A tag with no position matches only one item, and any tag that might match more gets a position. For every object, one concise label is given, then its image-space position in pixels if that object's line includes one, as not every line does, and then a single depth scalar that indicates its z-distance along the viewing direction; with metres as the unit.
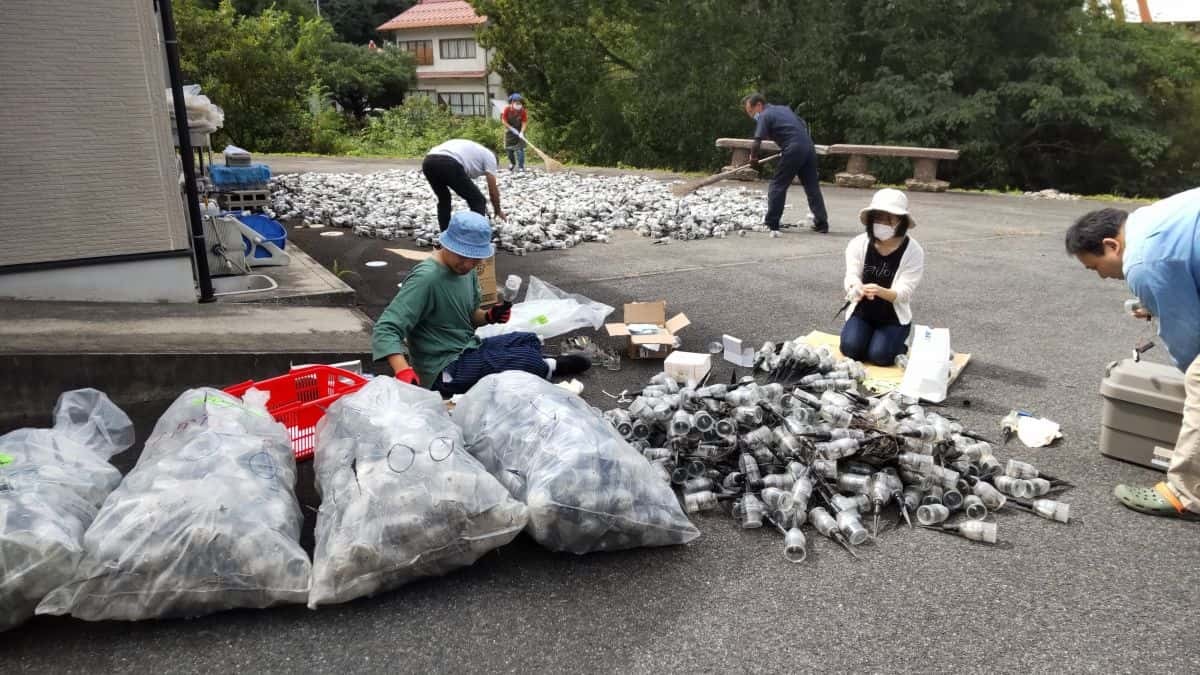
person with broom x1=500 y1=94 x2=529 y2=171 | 17.61
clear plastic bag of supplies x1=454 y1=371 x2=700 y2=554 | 3.16
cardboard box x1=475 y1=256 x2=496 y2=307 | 6.83
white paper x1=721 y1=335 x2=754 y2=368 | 5.68
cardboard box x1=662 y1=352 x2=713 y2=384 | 5.19
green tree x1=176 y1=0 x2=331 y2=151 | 24.02
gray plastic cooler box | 3.95
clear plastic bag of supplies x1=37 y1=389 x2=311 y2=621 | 2.70
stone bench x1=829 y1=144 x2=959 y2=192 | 15.33
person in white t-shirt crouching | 7.86
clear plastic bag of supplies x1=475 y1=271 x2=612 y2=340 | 6.20
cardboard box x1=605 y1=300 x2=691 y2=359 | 5.80
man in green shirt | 4.31
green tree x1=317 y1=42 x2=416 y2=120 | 35.88
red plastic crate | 4.05
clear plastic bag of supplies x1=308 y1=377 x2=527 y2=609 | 2.89
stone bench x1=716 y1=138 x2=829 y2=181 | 16.61
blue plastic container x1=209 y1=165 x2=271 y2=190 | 8.21
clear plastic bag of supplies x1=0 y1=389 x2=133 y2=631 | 2.64
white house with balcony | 41.16
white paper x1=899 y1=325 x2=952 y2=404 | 4.98
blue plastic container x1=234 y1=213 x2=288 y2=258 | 7.66
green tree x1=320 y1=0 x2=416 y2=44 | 48.09
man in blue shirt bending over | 3.48
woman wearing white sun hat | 5.41
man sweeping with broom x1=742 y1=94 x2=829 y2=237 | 10.77
